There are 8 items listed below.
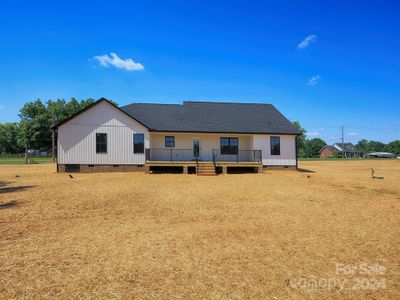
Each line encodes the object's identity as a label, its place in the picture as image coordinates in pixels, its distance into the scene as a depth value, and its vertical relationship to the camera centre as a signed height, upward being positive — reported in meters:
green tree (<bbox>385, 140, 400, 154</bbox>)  132.31 +1.76
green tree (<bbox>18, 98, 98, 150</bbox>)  59.84 +8.84
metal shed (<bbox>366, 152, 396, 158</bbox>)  95.88 -1.81
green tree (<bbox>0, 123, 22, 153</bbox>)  78.69 +5.04
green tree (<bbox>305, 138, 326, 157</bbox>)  96.54 +1.34
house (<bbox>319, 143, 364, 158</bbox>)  92.19 +0.08
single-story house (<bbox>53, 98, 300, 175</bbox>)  18.66 +1.27
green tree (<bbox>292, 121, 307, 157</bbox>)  83.49 +2.32
